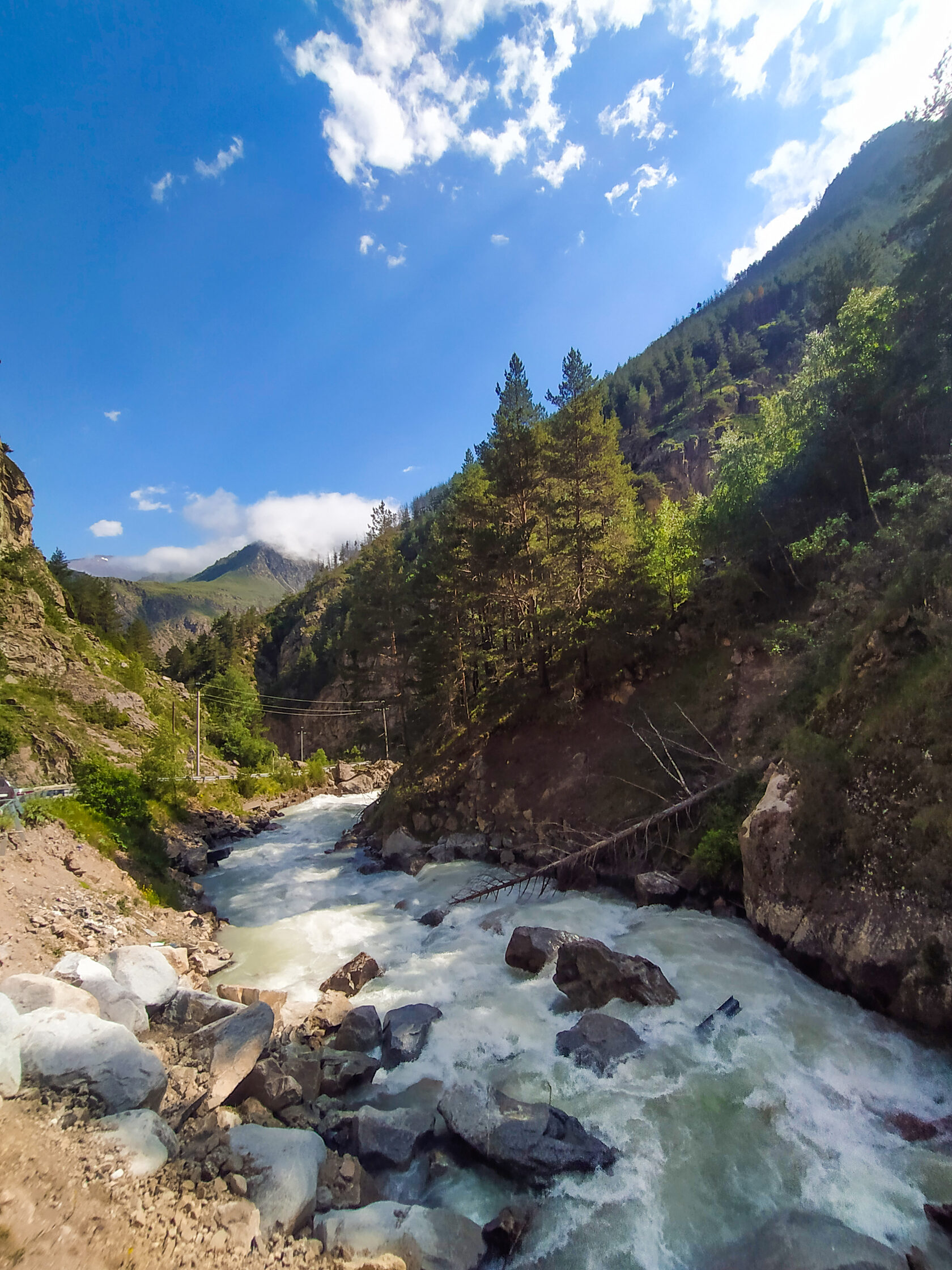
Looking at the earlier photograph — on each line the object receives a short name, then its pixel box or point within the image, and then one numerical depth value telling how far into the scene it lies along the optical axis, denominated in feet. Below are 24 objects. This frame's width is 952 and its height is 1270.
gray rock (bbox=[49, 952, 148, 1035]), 26.81
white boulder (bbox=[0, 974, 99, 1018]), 22.35
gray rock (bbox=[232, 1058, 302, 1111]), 24.12
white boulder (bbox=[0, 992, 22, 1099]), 17.84
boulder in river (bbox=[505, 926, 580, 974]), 36.35
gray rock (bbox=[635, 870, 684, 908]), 43.93
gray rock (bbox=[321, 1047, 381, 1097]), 26.61
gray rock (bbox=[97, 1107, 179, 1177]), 17.47
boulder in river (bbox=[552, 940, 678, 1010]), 30.86
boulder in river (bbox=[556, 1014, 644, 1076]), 26.68
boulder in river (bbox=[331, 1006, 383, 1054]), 29.99
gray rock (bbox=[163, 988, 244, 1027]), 28.68
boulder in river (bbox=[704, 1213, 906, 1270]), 16.17
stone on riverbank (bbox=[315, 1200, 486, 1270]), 17.25
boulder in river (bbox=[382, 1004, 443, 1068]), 28.91
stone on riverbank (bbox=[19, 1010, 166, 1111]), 19.17
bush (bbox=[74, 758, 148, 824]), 58.85
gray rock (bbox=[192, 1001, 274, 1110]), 23.90
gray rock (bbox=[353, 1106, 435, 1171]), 21.81
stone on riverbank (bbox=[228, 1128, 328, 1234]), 17.78
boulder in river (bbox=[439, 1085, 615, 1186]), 20.84
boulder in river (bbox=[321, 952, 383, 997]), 36.96
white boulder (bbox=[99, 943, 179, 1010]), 29.12
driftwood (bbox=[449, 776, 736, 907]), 47.57
